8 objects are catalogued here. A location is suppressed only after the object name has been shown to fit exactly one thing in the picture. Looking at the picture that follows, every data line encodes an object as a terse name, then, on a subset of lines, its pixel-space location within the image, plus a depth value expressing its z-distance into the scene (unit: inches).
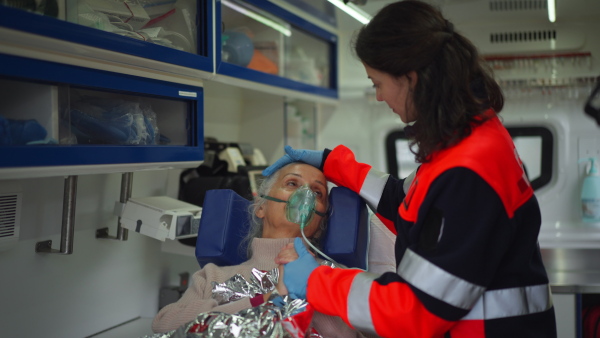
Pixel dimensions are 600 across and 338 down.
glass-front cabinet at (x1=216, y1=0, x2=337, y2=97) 122.3
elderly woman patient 86.2
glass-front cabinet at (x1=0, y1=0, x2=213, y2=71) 70.7
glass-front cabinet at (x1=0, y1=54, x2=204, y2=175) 73.1
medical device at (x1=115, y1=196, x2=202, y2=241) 103.1
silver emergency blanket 76.0
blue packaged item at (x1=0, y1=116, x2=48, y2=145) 72.1
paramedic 65.4
